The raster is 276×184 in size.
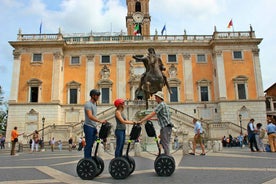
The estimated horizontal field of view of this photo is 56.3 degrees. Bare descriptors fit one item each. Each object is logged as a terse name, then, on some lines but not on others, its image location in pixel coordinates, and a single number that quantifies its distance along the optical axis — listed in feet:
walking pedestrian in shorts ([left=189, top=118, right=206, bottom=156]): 36.27
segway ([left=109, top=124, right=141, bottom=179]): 16.72
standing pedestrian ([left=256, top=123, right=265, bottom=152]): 44.57
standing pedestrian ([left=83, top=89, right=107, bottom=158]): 17.84
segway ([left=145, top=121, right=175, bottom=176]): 17.47
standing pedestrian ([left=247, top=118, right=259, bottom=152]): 43.80
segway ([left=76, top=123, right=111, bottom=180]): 16.87
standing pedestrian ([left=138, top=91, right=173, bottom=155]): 19.38
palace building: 104.63
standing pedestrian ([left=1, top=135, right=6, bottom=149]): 92.54
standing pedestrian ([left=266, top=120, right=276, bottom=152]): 42.17
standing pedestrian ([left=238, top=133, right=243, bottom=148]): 75.10
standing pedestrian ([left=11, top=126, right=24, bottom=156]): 47.52
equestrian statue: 37.55
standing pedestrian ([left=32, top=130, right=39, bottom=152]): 69.87
